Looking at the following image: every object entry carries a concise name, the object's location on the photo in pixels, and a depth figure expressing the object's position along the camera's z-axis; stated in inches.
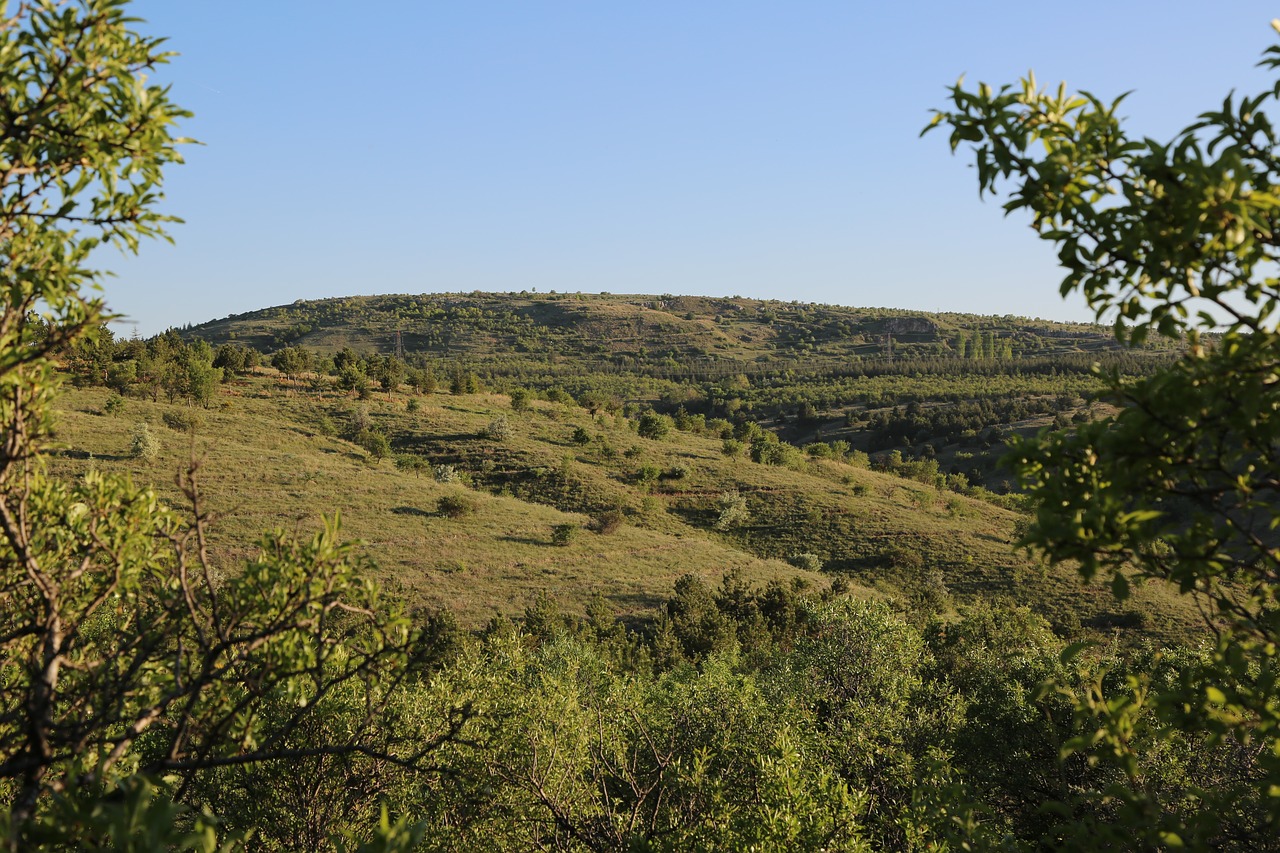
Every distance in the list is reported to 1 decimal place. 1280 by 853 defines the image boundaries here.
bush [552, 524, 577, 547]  2257.6
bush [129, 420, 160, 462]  2191.2
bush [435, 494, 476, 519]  2326.5
